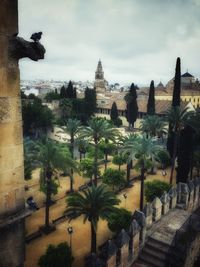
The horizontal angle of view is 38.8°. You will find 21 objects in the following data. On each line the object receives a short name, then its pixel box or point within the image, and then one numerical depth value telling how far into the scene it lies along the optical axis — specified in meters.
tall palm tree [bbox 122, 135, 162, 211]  28.17
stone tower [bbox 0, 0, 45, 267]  4.41
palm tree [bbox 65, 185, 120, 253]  18.98
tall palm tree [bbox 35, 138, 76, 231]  24.05
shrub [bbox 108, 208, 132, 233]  21.72
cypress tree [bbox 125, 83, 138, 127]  71.37
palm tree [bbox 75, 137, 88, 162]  40.12
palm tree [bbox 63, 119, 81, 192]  38.00
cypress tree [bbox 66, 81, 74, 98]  77.44
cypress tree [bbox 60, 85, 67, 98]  78.06
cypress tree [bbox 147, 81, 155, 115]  67.75
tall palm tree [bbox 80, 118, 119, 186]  33.12
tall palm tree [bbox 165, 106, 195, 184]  36.19
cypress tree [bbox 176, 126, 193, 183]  35.31
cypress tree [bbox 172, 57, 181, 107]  50.19
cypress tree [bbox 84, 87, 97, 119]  75.12
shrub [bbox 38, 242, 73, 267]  17.19
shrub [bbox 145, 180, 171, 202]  28.45
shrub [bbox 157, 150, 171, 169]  41.84
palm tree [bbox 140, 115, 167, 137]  41.69
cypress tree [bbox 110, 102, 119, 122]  75.69
